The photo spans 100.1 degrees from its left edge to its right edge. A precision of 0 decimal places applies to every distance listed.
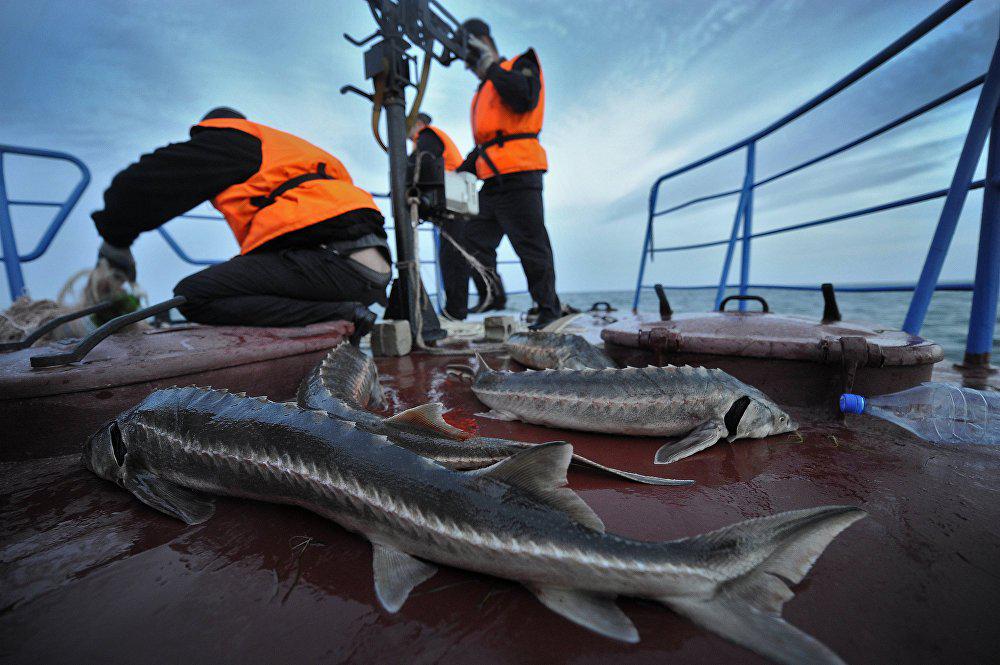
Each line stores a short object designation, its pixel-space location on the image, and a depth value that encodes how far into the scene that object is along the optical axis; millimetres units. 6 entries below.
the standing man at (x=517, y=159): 3973
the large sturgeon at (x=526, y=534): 658
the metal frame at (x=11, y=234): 3508
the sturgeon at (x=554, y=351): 2161
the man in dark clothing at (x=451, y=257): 4379
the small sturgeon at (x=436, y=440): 1060
